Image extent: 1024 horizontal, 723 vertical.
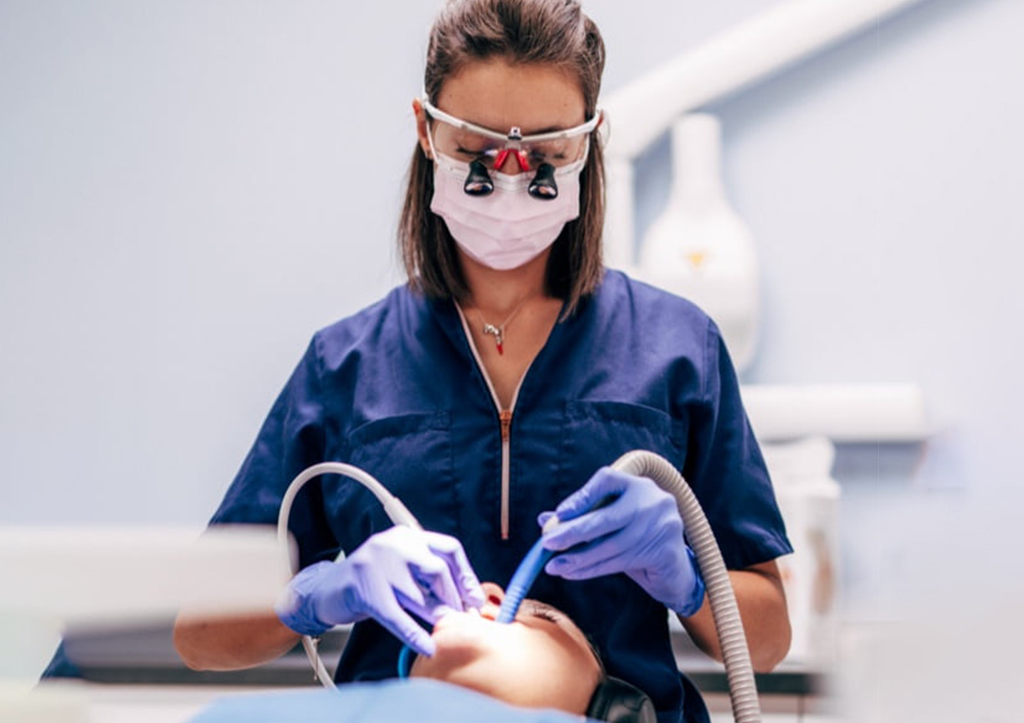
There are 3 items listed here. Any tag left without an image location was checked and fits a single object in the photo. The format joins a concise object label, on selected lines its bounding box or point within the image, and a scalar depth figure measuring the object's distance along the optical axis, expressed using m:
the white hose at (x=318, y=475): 1.25
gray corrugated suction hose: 1.19
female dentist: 1.31
